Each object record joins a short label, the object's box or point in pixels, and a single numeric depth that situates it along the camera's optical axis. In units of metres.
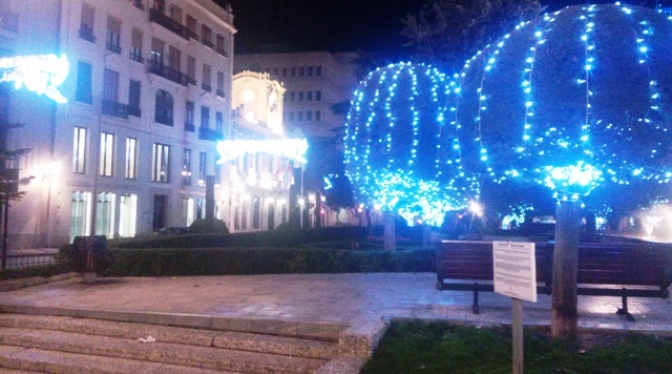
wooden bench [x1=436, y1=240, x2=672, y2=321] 9.15
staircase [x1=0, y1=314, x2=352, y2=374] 7.00
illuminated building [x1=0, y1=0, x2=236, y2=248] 29.08
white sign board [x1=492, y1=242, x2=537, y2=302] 5.13
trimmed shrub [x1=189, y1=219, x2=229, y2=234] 25.30
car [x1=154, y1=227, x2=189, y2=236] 31.26
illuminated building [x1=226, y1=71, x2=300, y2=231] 50.03
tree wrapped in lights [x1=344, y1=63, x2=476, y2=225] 16.75
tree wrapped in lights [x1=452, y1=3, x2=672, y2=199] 6.14
